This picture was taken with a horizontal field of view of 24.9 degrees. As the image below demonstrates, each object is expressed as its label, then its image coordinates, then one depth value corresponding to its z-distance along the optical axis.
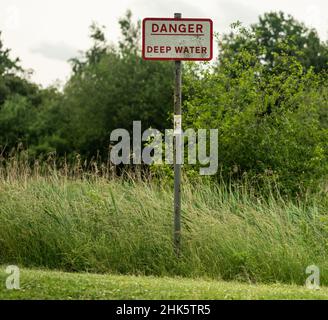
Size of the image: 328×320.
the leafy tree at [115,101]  40.47
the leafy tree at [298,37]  52.52
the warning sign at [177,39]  10.57
